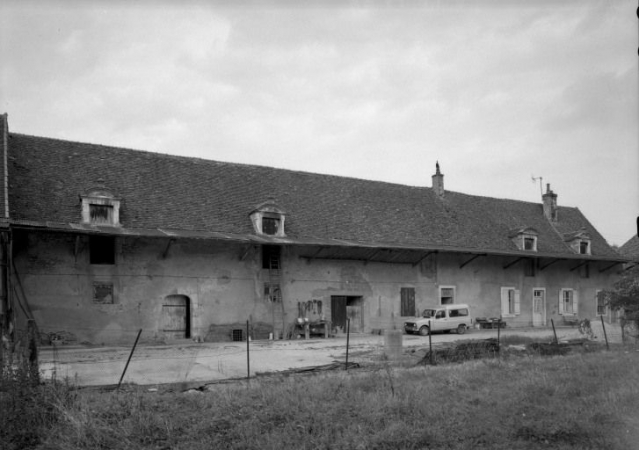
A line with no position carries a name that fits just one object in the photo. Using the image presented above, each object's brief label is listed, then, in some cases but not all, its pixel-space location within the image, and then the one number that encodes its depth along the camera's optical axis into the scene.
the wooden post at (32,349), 9.32
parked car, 25.28
